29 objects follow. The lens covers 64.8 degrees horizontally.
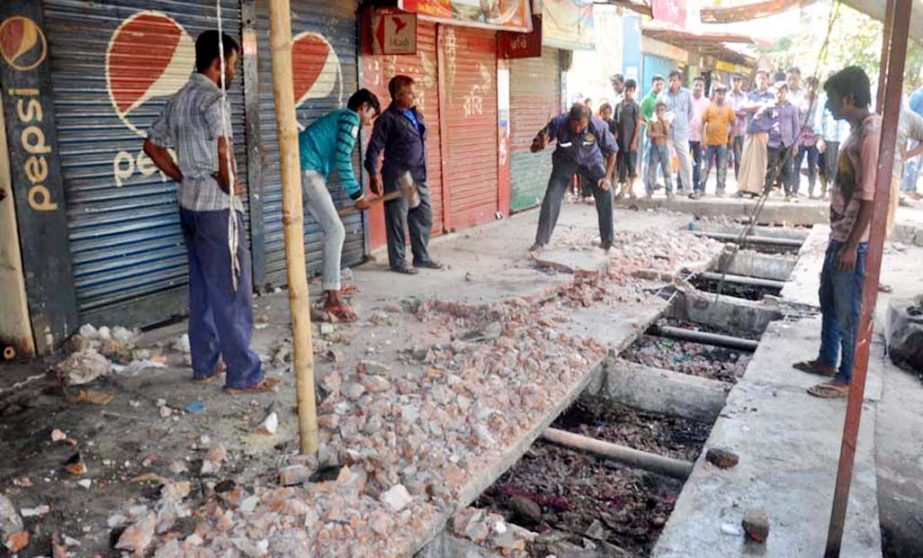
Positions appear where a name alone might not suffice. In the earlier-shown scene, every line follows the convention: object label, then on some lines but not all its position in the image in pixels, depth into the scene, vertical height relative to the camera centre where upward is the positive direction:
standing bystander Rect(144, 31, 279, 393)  3.71 -0.37
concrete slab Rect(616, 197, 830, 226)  10.63 -1.28
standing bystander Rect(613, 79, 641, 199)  10.85 -0.06
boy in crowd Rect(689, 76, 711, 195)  11.92 -0.16
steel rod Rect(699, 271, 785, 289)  7.35 -1.61
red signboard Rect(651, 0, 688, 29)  10.74 +1.71
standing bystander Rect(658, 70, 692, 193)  11.44 +0.14
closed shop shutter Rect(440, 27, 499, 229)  8.98 +0.02
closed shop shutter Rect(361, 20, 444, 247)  7.50 +0.47
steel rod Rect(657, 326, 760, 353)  5.73 -1.70
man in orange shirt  11.59 -0.04
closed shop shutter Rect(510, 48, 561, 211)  10.90 +0.17
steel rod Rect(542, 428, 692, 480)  3.76 -1.74
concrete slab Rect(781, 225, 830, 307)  6.53 -1.50
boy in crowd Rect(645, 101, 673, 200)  11.33 -0.35
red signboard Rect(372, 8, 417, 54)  6.99 +0.90
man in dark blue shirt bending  7.61 -0.33
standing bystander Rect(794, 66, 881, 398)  3.93 -0.54
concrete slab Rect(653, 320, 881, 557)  2.92 -1.62
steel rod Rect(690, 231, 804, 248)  9.50 -1.54
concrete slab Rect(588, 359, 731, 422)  4.66 -1.73
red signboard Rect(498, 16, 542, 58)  9.87 +1.10
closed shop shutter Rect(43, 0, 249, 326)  4.67 -0.09
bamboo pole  2.95 -0.37
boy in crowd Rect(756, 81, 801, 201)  10.72 -0.09
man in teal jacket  5.54 -0.28
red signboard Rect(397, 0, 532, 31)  7.14 +1.23
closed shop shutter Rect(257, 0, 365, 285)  6.20 +0.41
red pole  2.36 -0.41
